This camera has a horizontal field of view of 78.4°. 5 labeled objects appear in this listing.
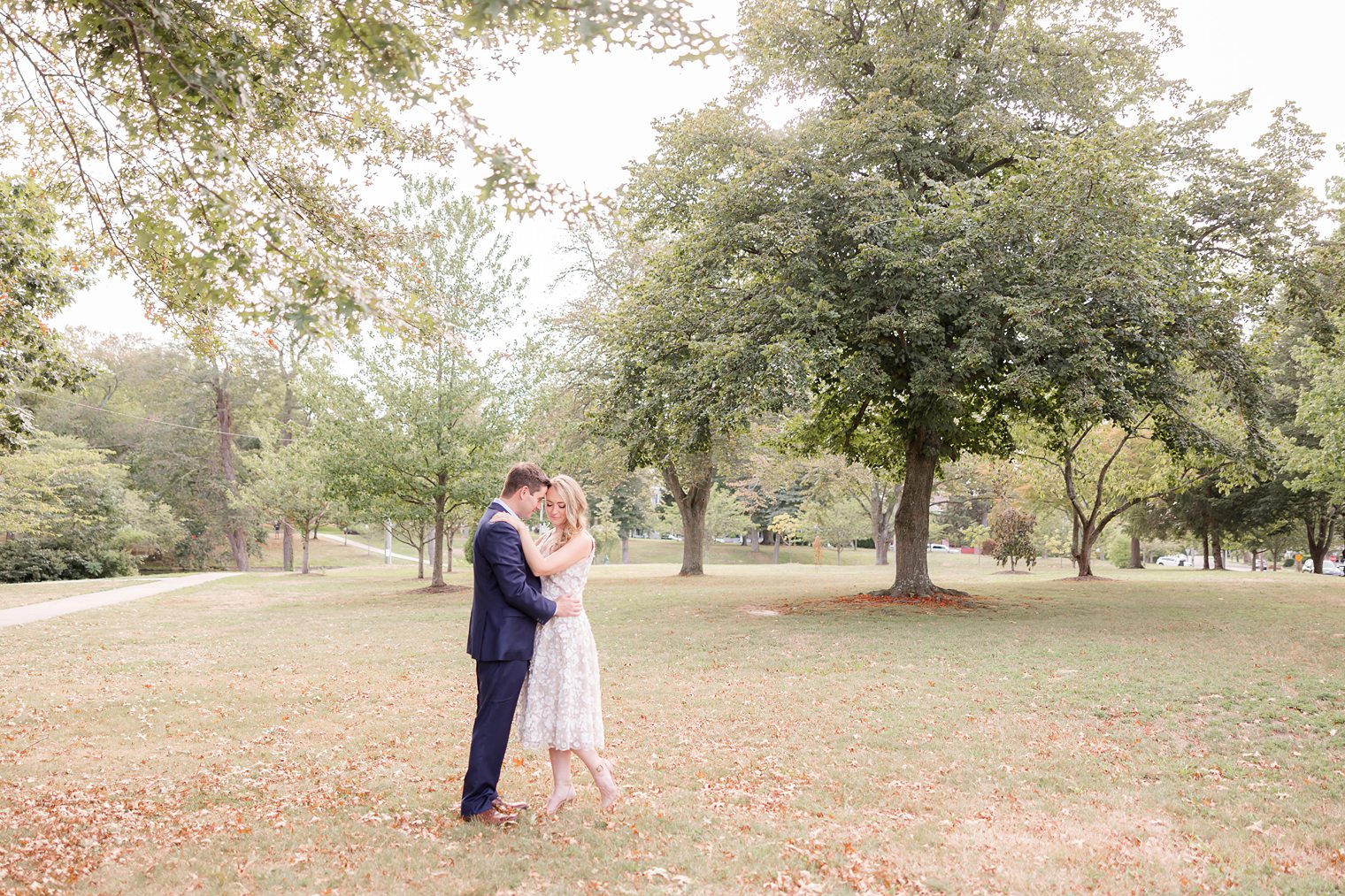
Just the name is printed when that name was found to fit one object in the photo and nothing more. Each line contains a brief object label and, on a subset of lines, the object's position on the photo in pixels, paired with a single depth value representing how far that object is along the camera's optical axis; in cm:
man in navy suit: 504
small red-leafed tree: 3328
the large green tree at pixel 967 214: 1389
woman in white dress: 521
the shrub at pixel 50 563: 3262
